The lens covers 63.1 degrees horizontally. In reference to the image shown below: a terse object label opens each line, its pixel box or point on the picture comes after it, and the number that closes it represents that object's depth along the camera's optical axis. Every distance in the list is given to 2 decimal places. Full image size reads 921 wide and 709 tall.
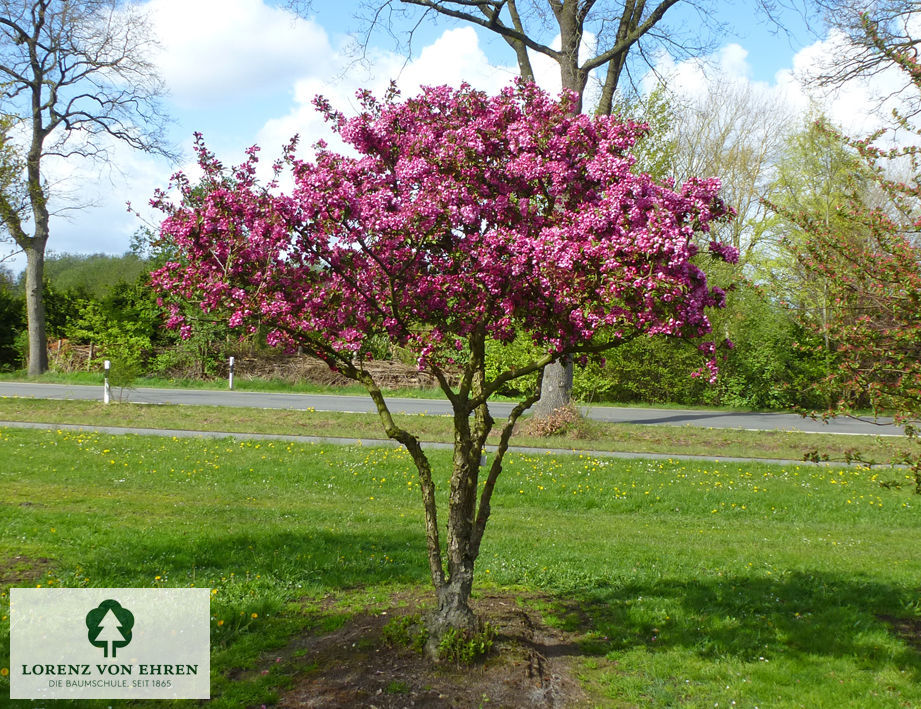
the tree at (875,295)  4.97
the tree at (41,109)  25.55
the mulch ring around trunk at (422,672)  4.66
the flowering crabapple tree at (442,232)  4.22
